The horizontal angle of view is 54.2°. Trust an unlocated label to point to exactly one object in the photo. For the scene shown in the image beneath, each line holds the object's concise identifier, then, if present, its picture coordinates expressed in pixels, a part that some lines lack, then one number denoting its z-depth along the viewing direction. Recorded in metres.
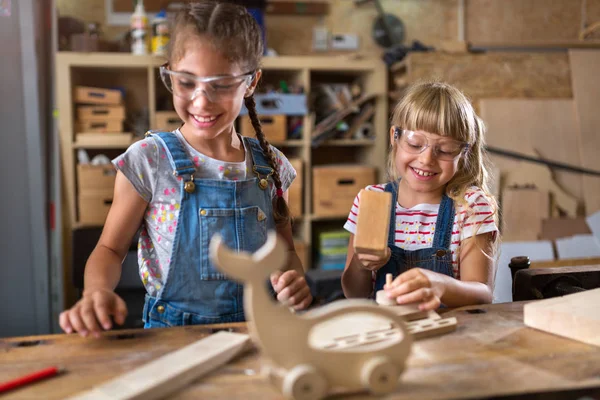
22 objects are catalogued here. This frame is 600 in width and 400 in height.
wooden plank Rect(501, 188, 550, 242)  3.91
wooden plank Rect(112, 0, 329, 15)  4.09
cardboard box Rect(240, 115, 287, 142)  3.86
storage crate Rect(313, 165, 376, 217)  3.97
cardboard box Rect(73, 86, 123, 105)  3.68
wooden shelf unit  3.65
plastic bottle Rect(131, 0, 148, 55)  3.71
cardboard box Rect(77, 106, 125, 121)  3.71
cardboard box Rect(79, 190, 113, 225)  3.66
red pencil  0.85
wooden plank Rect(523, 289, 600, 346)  1.03
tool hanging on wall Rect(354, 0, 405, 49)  4.37
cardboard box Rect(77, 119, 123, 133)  3.72
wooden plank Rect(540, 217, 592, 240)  3.98
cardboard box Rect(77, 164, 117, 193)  3.64
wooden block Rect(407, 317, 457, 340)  1.05
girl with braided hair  1.33
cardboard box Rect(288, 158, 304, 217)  3.92
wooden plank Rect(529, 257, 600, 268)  3.57
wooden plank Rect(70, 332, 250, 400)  0.78
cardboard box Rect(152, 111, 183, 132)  3.77
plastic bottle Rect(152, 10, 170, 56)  3.69
